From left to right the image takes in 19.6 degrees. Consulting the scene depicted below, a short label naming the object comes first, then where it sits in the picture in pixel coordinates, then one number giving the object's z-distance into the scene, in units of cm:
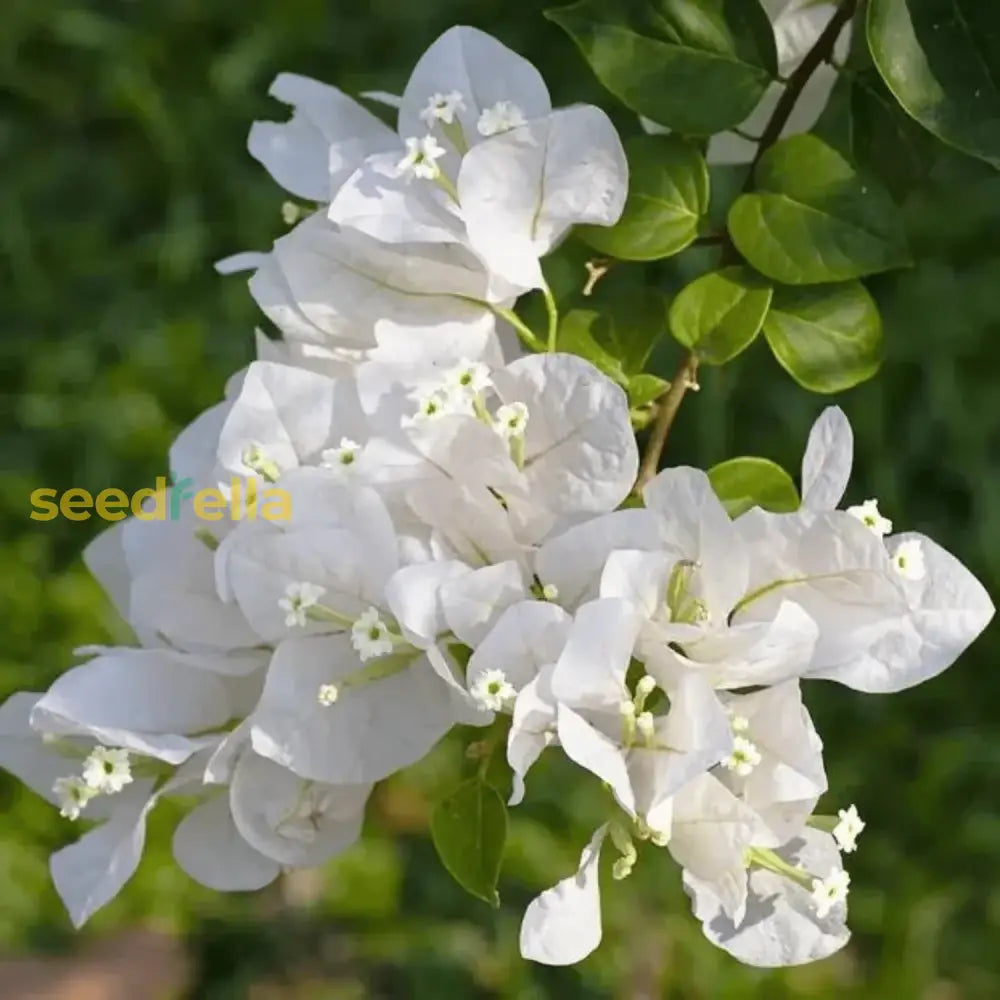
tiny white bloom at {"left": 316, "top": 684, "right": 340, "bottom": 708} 57
